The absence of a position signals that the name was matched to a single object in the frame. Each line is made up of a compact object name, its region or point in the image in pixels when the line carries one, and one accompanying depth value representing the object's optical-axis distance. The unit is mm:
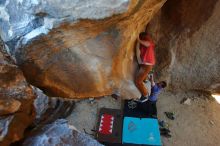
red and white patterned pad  5648
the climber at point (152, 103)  5649
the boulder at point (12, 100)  2721
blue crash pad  5500
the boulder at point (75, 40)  2694
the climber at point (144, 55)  3613
